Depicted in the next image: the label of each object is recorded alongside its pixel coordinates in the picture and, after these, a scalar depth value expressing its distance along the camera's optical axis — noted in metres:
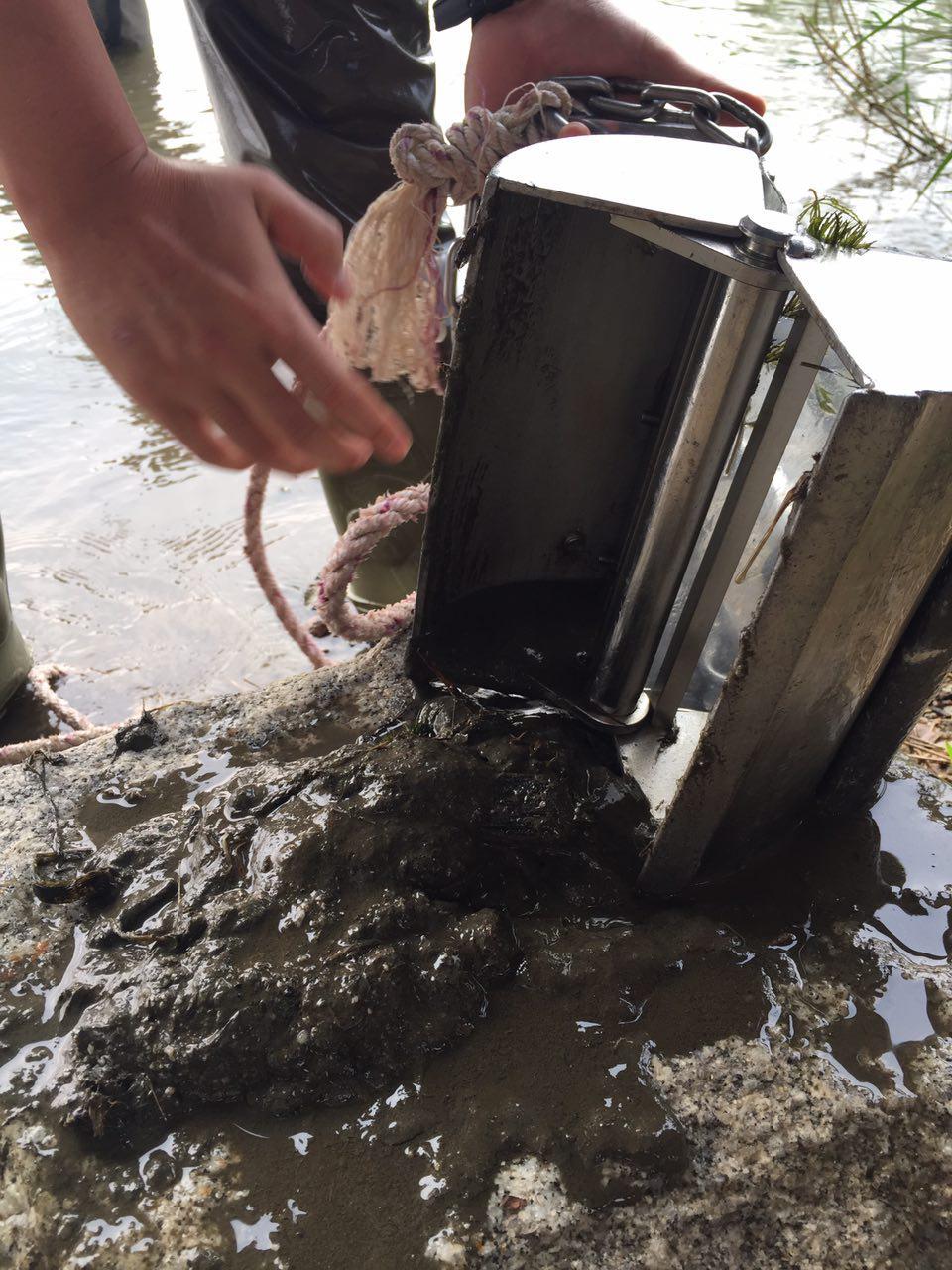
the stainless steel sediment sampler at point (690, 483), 0.33
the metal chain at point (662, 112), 0.48
